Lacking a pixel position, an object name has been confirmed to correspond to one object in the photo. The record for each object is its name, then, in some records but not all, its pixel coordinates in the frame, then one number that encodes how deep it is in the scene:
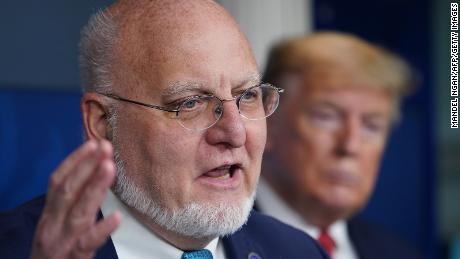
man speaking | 2.37
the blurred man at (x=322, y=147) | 2.86
